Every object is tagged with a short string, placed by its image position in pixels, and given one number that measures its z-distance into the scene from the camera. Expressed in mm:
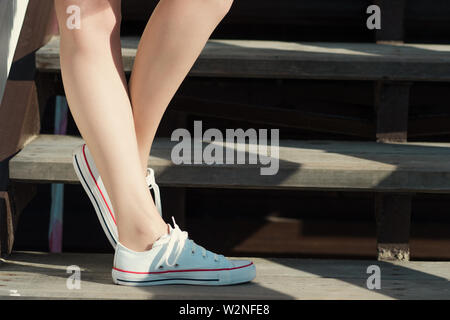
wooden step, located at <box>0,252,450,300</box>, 3795
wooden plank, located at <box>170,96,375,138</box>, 4416
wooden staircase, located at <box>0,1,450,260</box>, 4007
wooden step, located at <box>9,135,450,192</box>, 3994
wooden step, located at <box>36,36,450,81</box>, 4198
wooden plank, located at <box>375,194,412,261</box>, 4057
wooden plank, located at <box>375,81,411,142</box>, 4214
